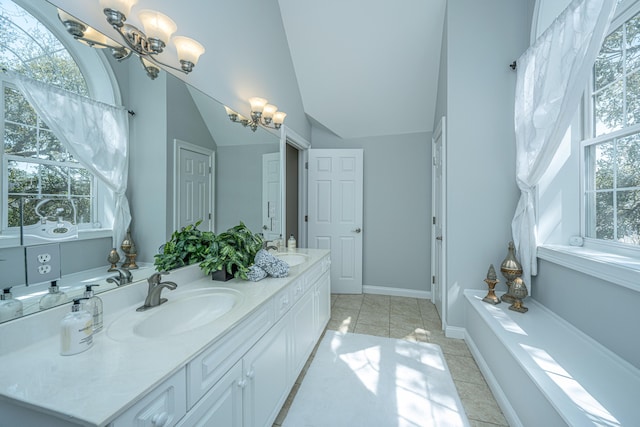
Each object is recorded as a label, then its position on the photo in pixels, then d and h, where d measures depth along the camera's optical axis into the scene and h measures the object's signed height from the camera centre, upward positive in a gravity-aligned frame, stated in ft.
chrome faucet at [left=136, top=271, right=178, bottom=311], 3.67 -1.15
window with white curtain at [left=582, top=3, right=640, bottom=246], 4.81 +1.48
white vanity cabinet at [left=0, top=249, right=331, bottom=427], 1.96 -1.40
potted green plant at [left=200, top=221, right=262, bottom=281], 4.88 -0.86
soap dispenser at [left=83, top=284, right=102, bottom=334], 2.83 -1.06
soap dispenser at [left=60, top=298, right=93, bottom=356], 2.43 -1.15
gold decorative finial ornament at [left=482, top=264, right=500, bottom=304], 7.08 -1.96
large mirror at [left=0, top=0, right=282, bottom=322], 2.72 +0.33
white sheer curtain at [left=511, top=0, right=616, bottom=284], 4.82 +2.63
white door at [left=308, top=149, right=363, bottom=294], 11.73 +0.04
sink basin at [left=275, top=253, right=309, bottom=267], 7.46 -1.34
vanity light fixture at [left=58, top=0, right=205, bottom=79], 3.44 +2.64
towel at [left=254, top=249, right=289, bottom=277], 5.29 -1.09
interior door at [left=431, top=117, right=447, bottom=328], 8.32 -0.26
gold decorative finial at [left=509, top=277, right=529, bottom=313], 6.45 -1.99
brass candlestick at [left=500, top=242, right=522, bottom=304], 6.73 -1.43
